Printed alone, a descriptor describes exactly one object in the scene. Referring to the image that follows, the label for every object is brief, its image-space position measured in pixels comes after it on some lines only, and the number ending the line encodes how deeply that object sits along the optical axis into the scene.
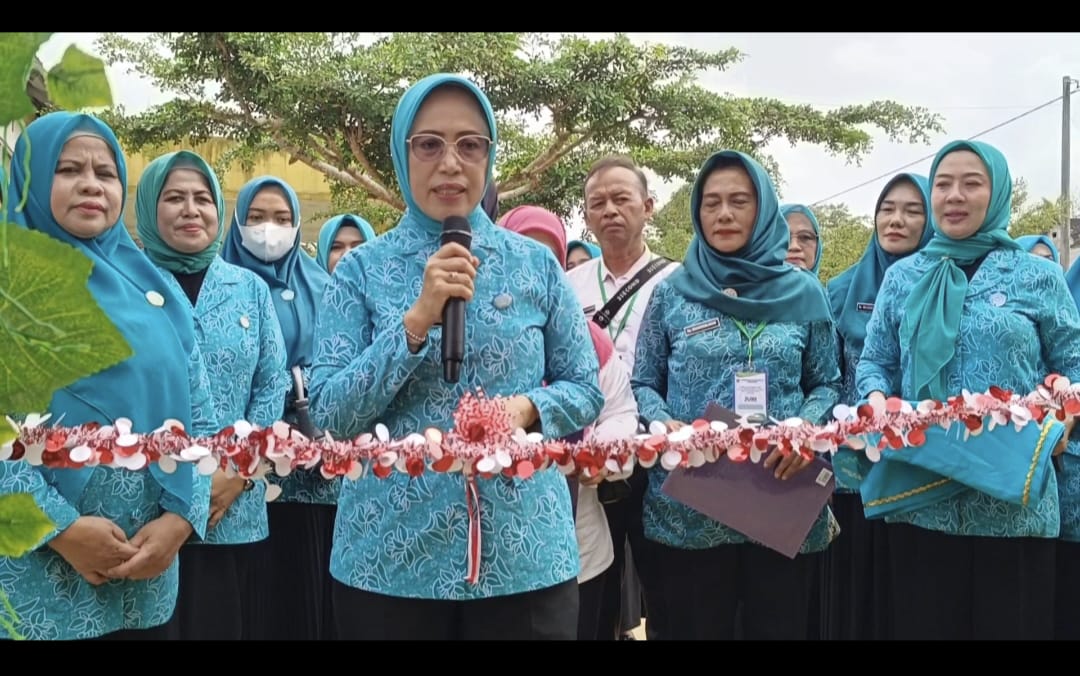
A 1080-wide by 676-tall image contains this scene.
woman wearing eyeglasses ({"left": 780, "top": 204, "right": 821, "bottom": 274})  4.77
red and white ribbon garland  1.82
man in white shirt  3.57
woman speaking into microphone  1.81
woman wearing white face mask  3.41
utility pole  17.52
